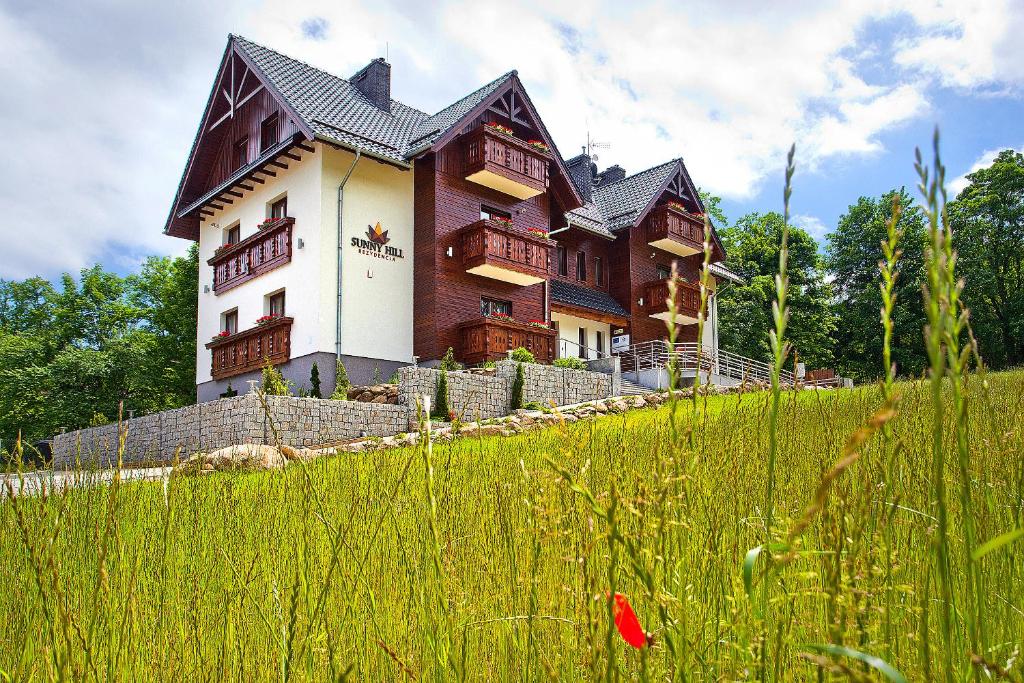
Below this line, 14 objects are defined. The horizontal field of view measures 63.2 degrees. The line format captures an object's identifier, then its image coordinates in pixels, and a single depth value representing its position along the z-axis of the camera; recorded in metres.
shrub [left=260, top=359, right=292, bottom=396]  17.41
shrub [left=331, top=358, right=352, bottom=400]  18.08
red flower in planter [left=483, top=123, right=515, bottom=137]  22.83
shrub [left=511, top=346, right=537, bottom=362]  20.91
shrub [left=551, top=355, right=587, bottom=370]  22.80
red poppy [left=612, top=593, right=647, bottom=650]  1.20
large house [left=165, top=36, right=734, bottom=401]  20.80
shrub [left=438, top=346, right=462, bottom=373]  19.83
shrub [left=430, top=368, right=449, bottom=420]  17.31
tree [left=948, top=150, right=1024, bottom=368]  33.38
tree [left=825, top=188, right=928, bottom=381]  34.09
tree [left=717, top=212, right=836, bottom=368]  32.75
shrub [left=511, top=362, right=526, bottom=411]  19.30
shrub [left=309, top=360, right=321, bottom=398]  19.61
